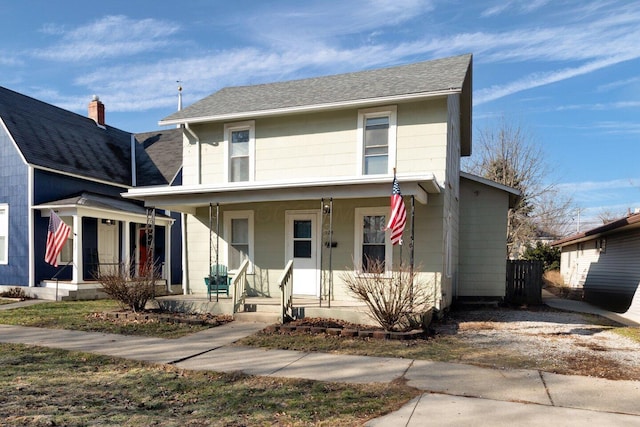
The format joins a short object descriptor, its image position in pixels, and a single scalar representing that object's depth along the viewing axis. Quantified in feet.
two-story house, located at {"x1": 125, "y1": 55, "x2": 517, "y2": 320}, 32.22
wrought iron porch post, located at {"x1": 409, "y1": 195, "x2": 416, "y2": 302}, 28.64
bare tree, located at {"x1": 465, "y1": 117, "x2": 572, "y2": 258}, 81.92
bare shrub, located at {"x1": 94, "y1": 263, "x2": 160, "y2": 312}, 32.01
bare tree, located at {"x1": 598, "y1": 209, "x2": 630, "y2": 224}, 157.64
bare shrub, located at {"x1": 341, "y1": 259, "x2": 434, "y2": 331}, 25.67
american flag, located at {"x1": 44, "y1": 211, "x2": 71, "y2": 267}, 40.45
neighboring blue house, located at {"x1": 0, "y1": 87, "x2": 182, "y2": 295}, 45.39
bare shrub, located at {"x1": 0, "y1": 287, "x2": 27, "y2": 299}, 44.41
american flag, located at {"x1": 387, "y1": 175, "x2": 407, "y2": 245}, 26.78
